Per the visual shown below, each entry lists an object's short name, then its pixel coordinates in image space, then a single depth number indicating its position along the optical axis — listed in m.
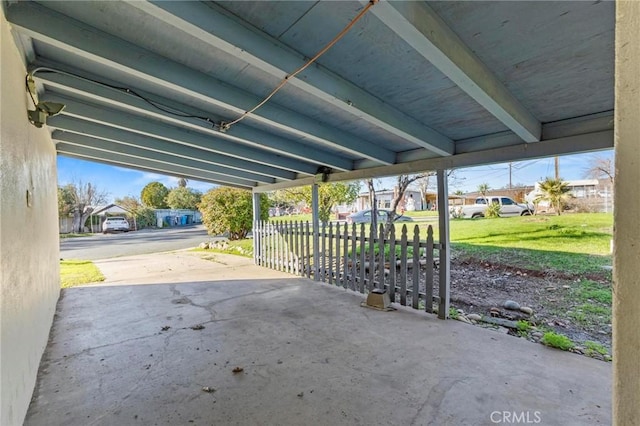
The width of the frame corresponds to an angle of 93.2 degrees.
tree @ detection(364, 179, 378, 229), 8.39
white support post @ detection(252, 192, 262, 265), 8.02
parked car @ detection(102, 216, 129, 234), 23.97
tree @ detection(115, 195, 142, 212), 28.31
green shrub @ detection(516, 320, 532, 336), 3.47
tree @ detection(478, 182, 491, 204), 19.09
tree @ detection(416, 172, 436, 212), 10.31
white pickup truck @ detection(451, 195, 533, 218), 14.61
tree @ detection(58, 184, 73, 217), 23.22
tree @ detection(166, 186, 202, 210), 33.09
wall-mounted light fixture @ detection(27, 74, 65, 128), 2.66
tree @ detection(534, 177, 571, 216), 11.82
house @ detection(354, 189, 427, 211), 18.74
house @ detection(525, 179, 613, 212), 11.56
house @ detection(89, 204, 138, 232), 25.55
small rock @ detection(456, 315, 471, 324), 3.84
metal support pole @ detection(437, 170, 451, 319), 3.88
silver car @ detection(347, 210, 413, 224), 13.98
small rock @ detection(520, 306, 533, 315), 4.29
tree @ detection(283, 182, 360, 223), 10.84
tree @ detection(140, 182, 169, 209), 32.19
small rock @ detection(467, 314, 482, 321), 3.96
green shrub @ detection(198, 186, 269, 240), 12.30
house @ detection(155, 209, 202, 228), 29.78
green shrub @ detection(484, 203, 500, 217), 14.41
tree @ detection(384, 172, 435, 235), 7.91
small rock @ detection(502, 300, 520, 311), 4.45
